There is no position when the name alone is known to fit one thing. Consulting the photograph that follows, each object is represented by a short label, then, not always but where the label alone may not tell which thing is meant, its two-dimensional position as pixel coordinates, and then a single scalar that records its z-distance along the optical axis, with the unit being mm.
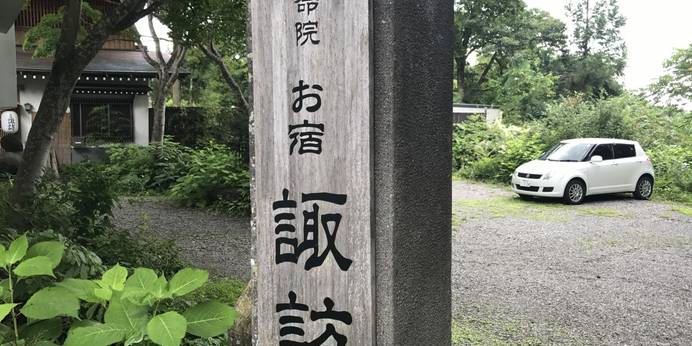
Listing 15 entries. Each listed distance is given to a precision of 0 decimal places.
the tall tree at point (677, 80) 19422
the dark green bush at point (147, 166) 13219
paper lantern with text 12875
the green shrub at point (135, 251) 4645
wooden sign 1945
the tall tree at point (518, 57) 28781
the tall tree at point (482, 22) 28406
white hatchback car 11578
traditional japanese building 14547
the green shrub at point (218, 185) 10664
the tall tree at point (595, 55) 29556
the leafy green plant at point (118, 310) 1387
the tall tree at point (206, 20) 7898
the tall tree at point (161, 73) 14820
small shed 21525
